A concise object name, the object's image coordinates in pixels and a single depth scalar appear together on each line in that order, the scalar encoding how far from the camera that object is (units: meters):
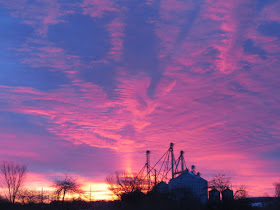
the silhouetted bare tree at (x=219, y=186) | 98.85
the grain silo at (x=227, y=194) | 89.25
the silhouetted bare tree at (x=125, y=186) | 101.91
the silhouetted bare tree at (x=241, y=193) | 95.91
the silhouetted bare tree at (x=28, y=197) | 100.56
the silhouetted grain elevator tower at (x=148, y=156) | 119.72
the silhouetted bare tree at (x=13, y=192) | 93.75
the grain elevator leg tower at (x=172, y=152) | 114.31
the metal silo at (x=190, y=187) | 88.56
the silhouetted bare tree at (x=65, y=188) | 101.25
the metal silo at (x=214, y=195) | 91.55
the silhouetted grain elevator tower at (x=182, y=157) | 112.31
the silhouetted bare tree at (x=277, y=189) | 135.88
